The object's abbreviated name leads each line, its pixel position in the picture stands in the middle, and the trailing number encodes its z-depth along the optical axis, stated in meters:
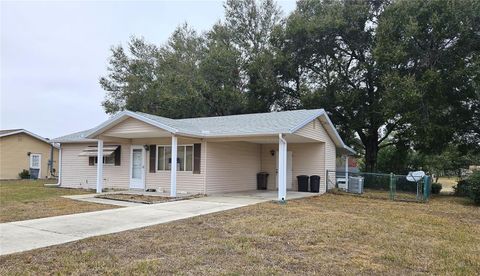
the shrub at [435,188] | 21.34
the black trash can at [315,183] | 17.11
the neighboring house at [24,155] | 27.16
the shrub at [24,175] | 27.62
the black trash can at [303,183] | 17.44
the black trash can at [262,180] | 18.33
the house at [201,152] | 14.51
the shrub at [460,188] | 18.29
